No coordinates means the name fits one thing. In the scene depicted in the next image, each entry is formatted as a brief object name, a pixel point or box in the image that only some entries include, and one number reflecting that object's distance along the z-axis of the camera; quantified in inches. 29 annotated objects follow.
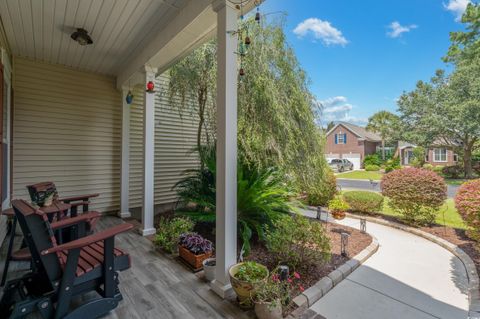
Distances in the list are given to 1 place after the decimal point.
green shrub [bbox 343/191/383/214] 204.5
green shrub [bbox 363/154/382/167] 858.1
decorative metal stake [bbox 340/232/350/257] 121.8
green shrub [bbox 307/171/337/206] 224.9
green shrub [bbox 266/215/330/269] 103.2
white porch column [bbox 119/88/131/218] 193.8
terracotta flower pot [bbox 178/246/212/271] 107.5
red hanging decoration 147.5
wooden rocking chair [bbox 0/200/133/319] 62.7
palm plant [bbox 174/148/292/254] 130.6
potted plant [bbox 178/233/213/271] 108.0
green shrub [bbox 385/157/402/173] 712.7
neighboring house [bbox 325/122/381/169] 931.3
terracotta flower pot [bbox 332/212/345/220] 169.3
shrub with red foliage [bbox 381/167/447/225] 169.5
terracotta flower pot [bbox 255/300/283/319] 70.7
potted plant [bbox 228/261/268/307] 77.0
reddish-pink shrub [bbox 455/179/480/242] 127.7
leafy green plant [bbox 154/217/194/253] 125.4
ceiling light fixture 126.0
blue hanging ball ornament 185.5
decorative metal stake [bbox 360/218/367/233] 163.2
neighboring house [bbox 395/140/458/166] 762.8
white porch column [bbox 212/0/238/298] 85.7
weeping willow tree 123.5
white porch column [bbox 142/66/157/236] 152.8
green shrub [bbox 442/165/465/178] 602.6
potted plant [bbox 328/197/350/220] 168.9
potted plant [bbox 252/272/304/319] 71.0
